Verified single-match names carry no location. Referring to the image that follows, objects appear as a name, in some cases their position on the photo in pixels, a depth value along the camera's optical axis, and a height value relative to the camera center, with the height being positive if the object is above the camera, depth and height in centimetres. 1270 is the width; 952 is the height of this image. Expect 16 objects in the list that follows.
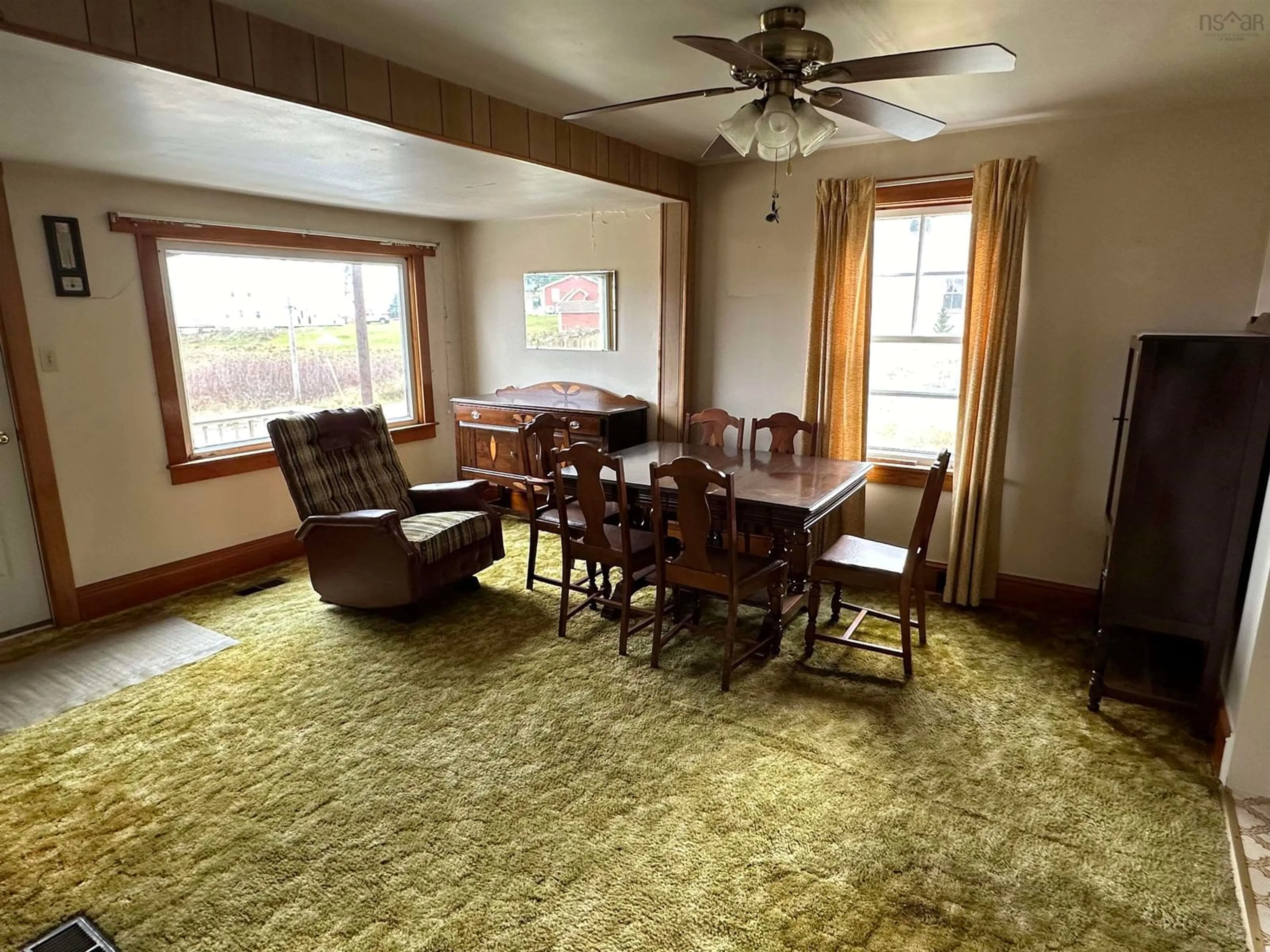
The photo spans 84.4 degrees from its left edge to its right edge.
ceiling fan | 191 +69
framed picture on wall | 504 +12
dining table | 294 -72
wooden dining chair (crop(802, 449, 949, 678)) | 290 -104
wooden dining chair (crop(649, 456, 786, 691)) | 273 -98
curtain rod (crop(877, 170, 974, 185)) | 359 +75
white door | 341 -106
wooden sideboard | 469 -66
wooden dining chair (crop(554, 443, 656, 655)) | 309 -99
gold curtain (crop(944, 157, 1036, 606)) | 344 -23
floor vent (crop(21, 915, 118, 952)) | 176 -152
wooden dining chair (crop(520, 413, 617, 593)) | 380 -90
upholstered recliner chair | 349 -100
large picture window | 405 -4
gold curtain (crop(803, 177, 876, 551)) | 385 -1
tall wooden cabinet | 241 -59
